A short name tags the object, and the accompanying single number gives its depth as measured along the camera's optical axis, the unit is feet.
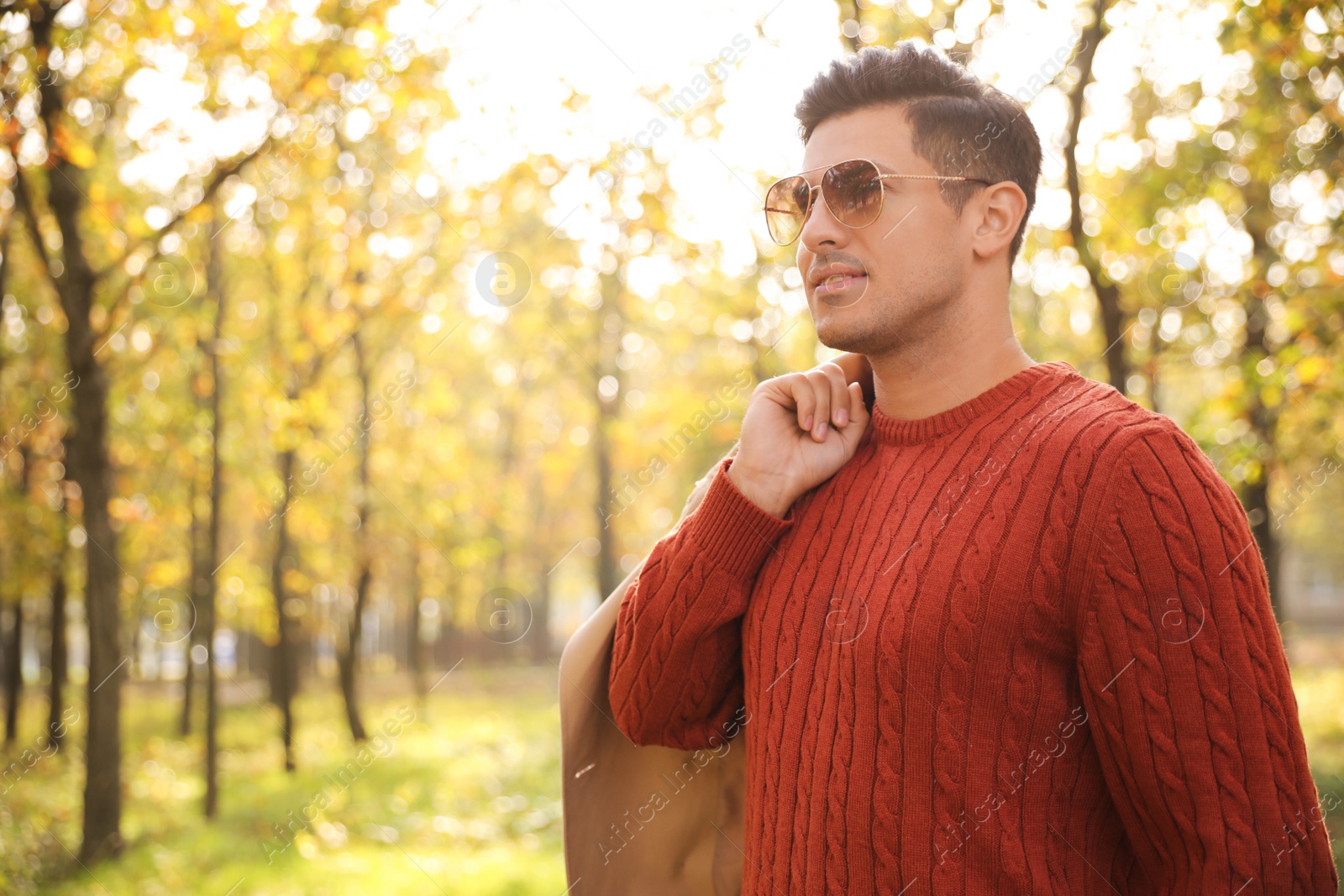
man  4.72
